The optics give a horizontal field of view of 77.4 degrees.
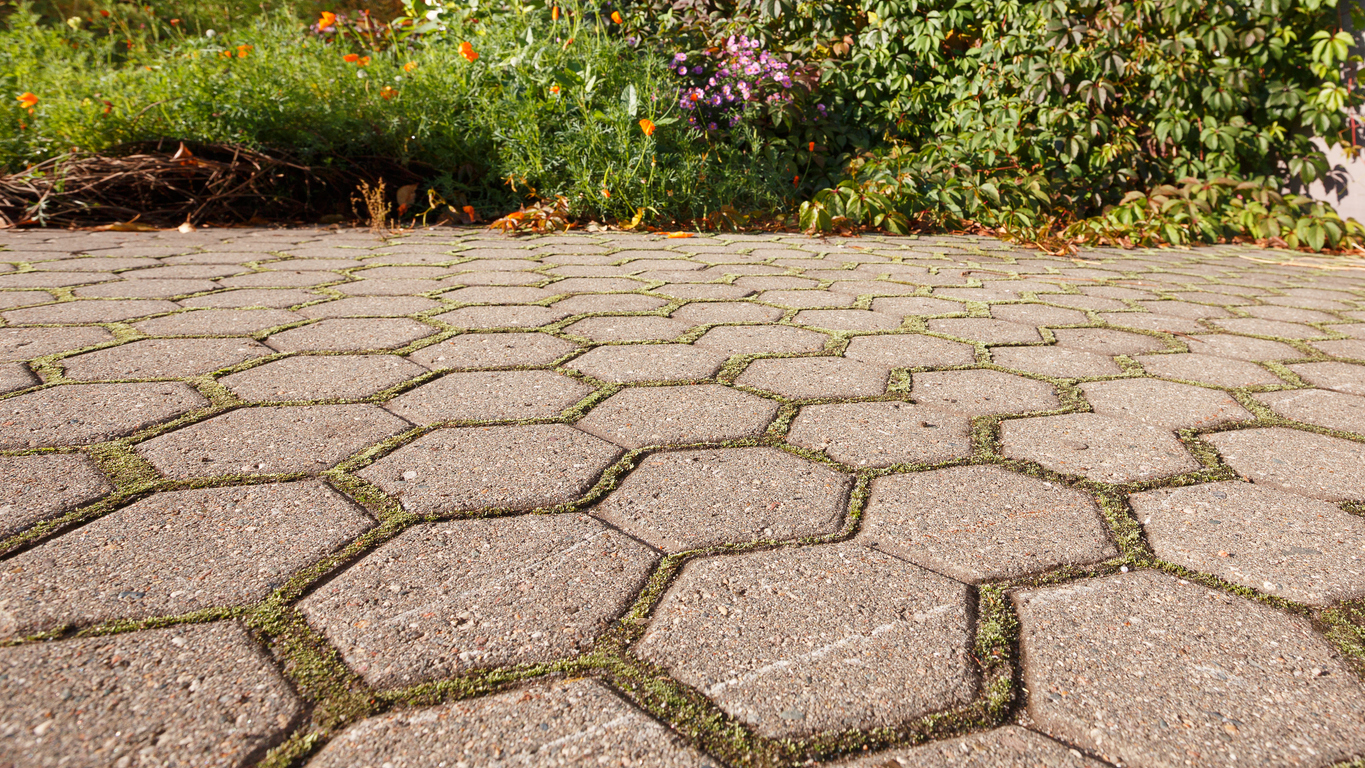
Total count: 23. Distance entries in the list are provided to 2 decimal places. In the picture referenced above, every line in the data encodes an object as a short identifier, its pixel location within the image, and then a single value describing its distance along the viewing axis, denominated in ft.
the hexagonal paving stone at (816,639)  2.56
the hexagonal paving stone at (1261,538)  3.31
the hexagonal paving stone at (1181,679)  2.42
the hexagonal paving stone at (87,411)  4.31
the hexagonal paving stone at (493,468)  3.84
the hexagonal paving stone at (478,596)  2.74
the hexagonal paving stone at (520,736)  2.30
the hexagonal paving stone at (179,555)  2.90
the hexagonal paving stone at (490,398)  4.89
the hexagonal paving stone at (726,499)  3.60
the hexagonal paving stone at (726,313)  7.48
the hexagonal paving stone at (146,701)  2.25
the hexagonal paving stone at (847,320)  7.39
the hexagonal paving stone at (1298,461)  4.20
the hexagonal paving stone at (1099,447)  4.35
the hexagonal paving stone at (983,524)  3.44
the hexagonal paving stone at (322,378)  5.15
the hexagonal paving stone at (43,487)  3.48
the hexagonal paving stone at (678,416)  4.66
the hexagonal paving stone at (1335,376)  5.98
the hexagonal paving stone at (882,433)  4.49
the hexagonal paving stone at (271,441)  4.07
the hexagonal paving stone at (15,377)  5.05
